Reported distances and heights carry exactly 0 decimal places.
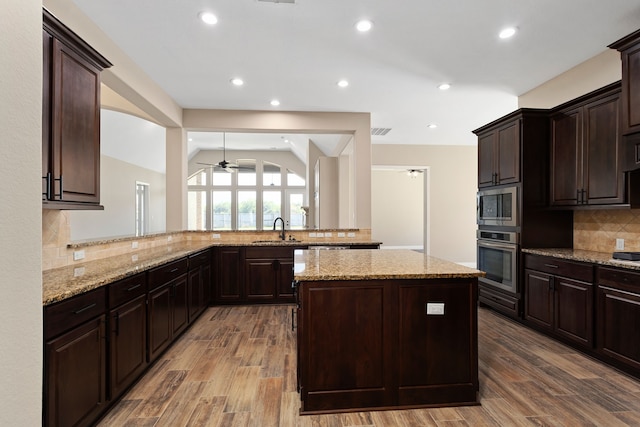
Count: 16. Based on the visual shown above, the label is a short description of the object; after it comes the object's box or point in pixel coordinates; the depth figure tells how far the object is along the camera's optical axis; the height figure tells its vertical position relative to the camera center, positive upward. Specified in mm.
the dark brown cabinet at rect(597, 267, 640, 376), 2439 -787
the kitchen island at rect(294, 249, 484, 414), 2041 -791
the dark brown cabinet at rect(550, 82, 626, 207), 2855 +626
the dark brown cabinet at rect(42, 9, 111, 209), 1806 +581
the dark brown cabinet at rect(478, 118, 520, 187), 3637 +739
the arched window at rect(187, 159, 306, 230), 10789 +655
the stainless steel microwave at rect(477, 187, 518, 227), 3635 +109
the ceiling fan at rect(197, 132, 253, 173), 7797 +1404
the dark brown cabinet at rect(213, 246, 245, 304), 4410 -836
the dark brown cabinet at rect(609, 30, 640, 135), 2430 +1038
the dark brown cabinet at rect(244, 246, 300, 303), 4445 -802
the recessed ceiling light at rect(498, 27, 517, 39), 2770 +1593
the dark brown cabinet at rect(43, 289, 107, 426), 1522 -765
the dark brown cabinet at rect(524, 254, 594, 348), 2820 -780
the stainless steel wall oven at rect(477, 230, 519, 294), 3623 -508
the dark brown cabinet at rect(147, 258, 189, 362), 2590 -806
